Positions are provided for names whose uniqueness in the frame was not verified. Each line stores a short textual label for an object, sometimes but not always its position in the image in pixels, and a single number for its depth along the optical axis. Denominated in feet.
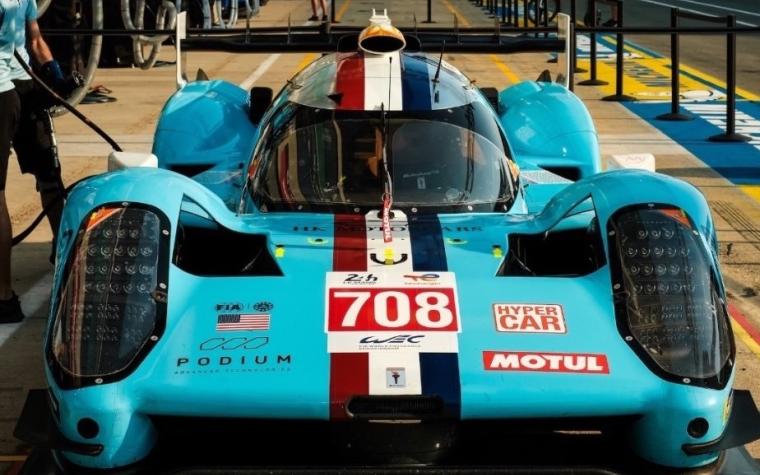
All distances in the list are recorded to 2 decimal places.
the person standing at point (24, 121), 22.86
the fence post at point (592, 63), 56.13
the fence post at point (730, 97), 40.96
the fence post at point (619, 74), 51.80
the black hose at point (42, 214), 24.68
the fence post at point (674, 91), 45.72
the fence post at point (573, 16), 63.50
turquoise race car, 13.26
